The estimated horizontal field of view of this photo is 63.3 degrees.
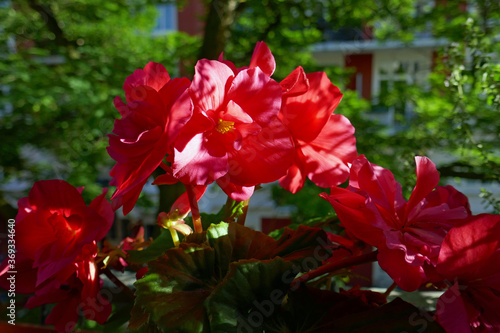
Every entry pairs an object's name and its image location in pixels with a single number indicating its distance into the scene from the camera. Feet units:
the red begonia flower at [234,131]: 1.11
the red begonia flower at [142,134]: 1.09
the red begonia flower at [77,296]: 1.30
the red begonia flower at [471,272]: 0.97
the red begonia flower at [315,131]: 1.33
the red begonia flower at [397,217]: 1.03
